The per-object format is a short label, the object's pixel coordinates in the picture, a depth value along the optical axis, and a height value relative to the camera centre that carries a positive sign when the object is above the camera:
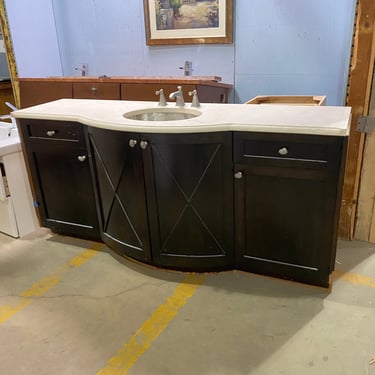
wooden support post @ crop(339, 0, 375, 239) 2.13 -0.33
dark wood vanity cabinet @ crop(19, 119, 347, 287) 1.79 -0.74
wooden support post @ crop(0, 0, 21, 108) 4.06 +0.04
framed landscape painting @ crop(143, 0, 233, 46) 3.51 +0.23
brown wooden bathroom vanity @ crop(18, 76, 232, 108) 3.21 -0.34
